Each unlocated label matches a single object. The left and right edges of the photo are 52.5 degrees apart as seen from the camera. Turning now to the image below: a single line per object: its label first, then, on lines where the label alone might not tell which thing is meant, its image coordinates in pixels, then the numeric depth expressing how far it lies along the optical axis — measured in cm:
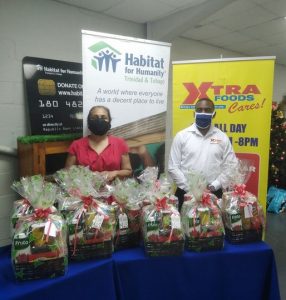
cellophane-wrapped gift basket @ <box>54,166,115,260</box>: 117
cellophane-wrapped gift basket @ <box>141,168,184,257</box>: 122
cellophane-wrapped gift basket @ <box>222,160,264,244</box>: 135
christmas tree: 484
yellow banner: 281
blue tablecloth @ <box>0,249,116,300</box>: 101
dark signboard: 291
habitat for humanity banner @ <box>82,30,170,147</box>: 255
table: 112
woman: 231
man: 237
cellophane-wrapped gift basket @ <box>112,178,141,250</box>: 130
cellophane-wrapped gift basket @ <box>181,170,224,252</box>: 128
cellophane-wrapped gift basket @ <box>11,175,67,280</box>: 103
